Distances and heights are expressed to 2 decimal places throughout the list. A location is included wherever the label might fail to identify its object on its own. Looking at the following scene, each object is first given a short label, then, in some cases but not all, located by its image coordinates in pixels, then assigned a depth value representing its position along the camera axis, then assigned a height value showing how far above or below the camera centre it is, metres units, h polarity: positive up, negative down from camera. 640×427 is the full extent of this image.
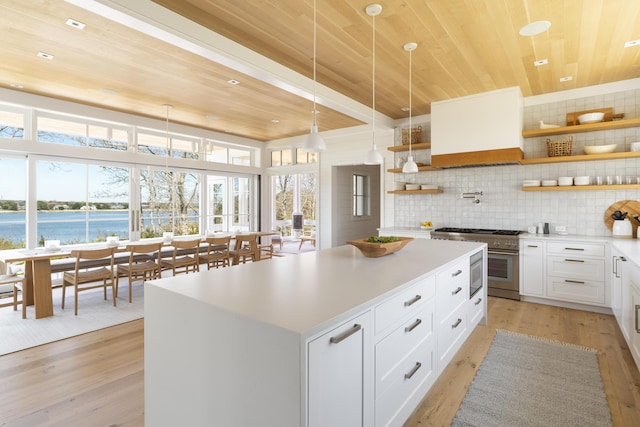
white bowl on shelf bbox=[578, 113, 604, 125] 3.90 +1.07
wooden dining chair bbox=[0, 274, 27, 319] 3.41 -0.78
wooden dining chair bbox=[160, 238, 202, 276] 4.73 -0.65
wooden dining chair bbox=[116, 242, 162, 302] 4.25 -0.71
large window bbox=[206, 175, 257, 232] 6.77 +0.17
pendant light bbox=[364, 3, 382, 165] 2.41 +1.46
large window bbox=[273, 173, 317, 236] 11.38 +0.45
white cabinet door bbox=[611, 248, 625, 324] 2.88 -0.69
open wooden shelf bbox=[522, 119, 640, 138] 3.74 +0.96
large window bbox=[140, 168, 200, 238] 5.66 +0.18
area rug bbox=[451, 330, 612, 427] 1.90 -1.19
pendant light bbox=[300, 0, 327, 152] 2.37 +0.49
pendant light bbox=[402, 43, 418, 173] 3.39 +0.44
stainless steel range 4.11 -0.63
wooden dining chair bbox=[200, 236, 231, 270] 5.21 -0.69
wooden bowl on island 2.36 -0.27
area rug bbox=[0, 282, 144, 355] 3.02 -1.14
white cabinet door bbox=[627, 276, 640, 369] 2.25 -0.78
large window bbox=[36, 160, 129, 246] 4.62 +0.16
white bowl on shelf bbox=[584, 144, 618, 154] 3.86 +0.70
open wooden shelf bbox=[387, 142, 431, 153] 5.07 +0.99
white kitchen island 1.08 -0.52
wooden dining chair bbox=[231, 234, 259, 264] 5.70 -0.68
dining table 3.57 -0.64
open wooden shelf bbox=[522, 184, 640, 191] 3.74 +0.25
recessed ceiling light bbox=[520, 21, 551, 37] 2.63 +1.47
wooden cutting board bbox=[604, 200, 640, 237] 3.87 -0.02
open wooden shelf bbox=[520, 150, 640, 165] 3.70 +0.60
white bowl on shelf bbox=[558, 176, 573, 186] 4.08 +0.34
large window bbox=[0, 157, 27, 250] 4.34 +0.15
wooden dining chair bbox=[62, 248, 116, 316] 3.71 -0.72
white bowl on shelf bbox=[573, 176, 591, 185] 3.99 +0.34
